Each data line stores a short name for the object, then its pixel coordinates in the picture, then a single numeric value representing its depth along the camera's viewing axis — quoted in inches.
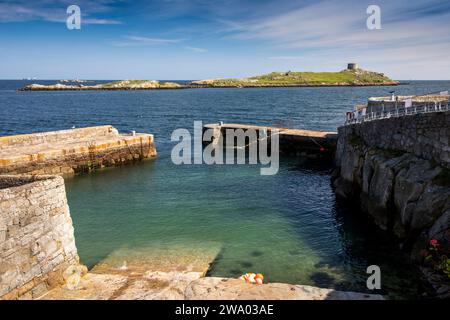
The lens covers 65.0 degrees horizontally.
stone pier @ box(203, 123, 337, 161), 1443.2
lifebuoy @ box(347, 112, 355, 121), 1187.3
